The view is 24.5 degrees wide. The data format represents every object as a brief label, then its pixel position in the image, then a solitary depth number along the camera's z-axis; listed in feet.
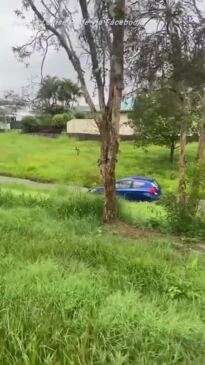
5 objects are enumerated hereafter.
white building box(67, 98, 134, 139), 127.95
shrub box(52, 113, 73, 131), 153.99
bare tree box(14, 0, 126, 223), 25.86
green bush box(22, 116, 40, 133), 166.65
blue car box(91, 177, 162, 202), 57.87
